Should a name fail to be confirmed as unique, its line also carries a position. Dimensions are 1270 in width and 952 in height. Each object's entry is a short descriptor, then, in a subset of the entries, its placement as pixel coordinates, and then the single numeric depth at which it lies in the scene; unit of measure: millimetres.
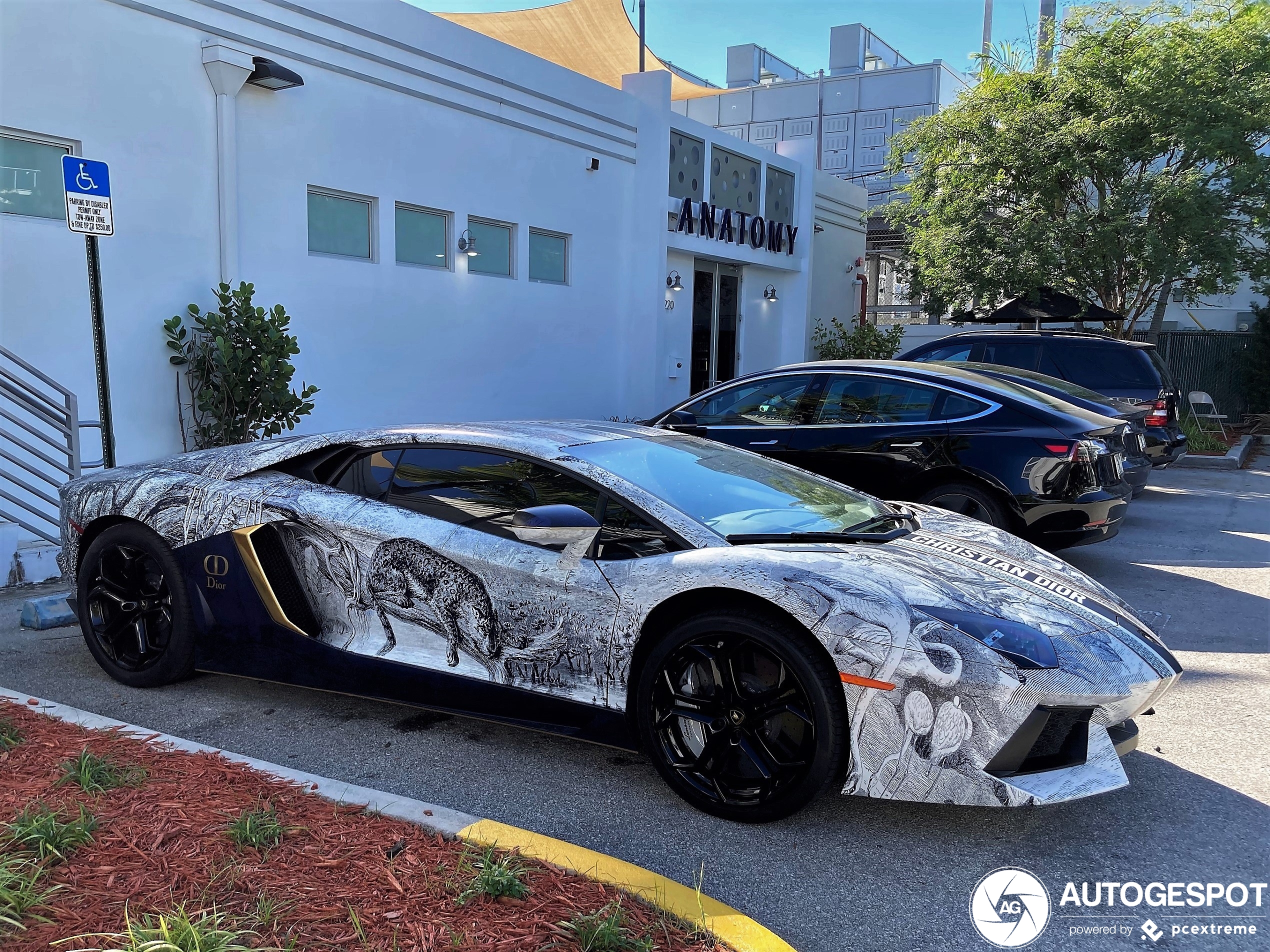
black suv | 11117
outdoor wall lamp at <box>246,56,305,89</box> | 9219
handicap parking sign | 5812
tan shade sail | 21594
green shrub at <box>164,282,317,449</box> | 8648
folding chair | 16406
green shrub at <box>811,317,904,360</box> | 20062
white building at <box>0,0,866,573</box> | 7926
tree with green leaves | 15109
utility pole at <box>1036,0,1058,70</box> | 17547
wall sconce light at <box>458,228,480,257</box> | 11922
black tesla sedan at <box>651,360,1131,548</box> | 6531
